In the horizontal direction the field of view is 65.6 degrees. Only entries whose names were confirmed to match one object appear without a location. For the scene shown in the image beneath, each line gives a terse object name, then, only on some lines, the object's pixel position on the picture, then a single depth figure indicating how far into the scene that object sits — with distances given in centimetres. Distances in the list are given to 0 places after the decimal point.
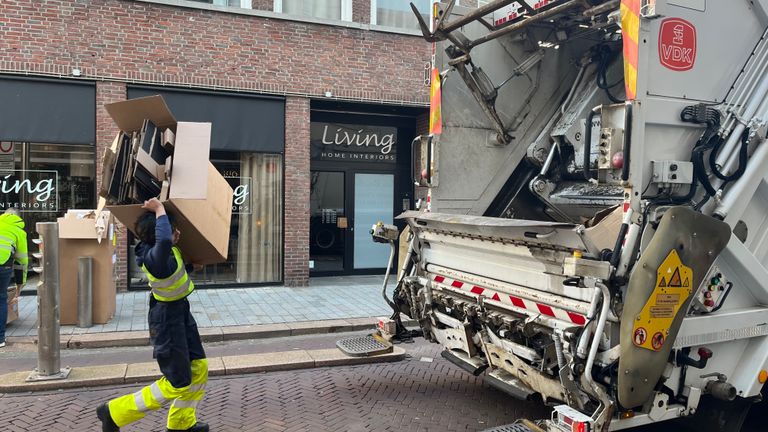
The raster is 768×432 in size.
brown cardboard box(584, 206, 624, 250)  322
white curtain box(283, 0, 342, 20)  1056
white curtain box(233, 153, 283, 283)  1060
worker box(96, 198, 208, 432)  374
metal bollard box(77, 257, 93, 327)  723
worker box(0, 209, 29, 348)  662
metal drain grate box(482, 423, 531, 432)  338
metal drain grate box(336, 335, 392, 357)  502
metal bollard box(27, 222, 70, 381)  520
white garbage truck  312
